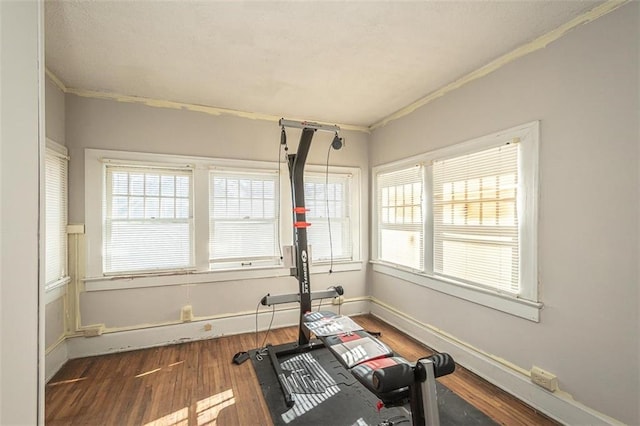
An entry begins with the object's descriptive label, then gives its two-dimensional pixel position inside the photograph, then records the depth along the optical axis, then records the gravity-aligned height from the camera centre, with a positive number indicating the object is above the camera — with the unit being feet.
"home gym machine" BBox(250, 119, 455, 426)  4.94 -3.02
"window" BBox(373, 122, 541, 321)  6.98 -0.26
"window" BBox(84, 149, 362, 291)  9.57 -0.23
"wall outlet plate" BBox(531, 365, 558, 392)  6.36 -3.72
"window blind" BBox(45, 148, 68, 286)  8.00 -0.11
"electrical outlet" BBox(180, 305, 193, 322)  10.32 -3.60
